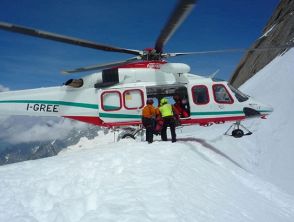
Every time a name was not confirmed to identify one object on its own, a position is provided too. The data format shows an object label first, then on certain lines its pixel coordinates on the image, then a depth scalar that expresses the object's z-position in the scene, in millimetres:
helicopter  11076
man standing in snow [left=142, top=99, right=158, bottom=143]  9954
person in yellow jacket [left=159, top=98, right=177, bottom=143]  9888
